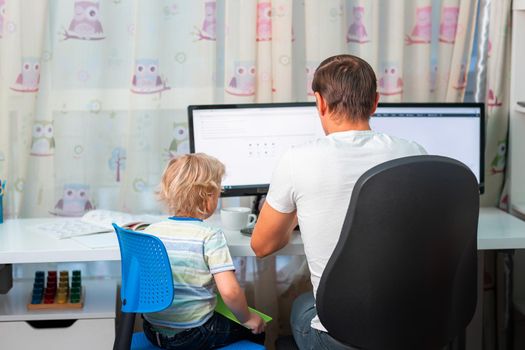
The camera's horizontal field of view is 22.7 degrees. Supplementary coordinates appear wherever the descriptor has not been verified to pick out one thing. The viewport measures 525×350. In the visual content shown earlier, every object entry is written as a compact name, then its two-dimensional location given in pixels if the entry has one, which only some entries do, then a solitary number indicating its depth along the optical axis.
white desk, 4.19
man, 3.68
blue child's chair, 3.79
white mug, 4.46
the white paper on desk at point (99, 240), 4.26
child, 3.93
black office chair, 3.50
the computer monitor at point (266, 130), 4.62
